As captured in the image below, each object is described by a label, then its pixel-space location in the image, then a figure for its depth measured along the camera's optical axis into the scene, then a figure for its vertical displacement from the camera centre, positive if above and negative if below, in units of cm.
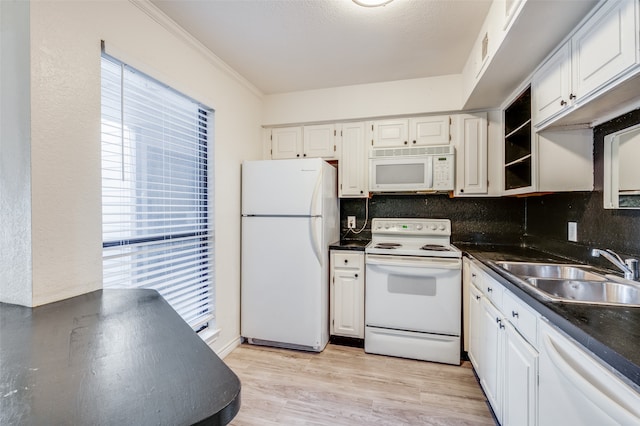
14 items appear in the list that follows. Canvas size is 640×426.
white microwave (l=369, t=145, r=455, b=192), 263 +40
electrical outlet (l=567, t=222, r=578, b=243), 192 -13
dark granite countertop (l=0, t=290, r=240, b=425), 53 -37
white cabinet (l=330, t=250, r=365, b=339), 267 -75
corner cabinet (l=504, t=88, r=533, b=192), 224 +58
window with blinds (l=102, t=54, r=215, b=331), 162 +13
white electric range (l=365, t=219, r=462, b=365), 240 -76
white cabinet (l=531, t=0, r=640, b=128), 111 +67
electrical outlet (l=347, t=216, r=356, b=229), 324 -11
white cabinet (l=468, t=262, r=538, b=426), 127 -73
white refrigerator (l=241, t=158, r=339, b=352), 257 -36
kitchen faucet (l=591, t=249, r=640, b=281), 136 -25
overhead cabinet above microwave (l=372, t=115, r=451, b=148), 278 +78
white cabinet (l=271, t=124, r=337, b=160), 304 +74
